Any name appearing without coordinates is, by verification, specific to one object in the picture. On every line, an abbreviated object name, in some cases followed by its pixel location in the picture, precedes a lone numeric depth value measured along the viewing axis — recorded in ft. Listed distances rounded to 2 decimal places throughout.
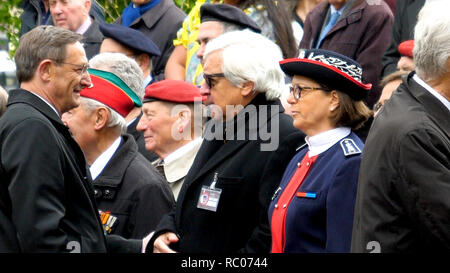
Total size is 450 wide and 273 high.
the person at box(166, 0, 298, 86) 54.08
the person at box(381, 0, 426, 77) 49.98
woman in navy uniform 32.48
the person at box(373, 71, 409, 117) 43.76
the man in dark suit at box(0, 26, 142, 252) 31.63
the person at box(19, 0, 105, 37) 68.08
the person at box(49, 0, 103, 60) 62.64
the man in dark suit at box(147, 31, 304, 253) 37.14
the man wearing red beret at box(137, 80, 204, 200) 47.52
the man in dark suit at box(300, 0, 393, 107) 50.62
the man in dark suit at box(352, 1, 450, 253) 26.23
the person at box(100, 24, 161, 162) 56.54
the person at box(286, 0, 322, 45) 61.36
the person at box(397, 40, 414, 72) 47.34
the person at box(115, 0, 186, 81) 61.57
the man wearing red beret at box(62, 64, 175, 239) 41.24
